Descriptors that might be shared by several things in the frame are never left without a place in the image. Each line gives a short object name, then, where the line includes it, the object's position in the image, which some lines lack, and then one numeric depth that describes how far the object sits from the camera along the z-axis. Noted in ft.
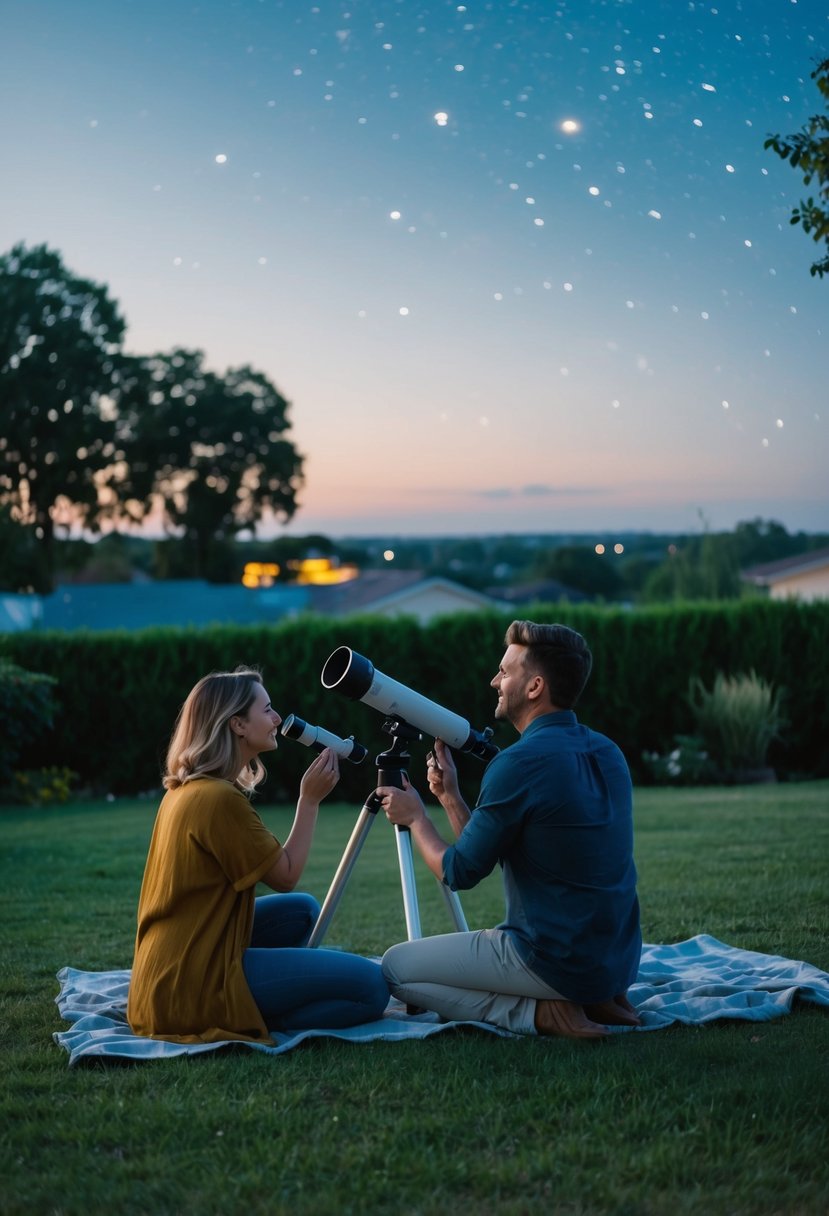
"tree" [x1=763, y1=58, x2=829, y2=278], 17.20
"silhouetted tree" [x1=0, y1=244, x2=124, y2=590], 130.52
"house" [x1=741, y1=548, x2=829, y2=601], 105.91
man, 12.05
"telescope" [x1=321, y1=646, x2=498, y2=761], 12.85
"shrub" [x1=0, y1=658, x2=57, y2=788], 38.81
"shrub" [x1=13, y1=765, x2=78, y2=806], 44.27
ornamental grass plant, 45.47
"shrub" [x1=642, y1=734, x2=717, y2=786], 45.83
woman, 12.27
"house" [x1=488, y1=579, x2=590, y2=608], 133.18
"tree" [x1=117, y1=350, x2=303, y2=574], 145.79
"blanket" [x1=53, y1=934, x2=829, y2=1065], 12.40
